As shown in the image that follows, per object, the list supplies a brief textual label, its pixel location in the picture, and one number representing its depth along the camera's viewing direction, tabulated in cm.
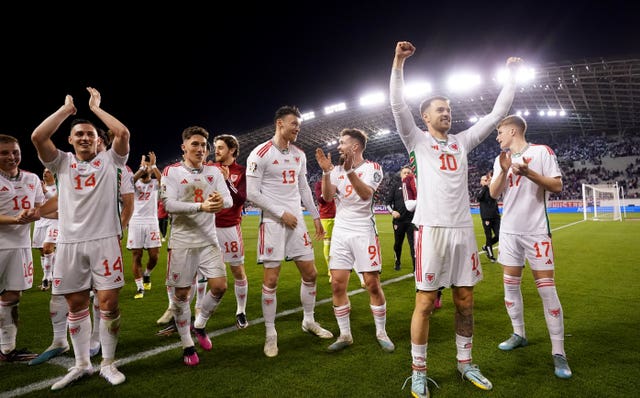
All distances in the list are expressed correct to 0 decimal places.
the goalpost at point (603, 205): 2236
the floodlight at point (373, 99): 3574
